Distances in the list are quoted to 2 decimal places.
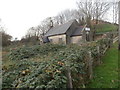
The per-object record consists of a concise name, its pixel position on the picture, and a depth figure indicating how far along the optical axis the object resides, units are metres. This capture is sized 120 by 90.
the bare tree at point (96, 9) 22.86
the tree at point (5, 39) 18.97
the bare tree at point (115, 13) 25.28
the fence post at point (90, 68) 4.34
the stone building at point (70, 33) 21.88
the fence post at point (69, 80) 2.75
